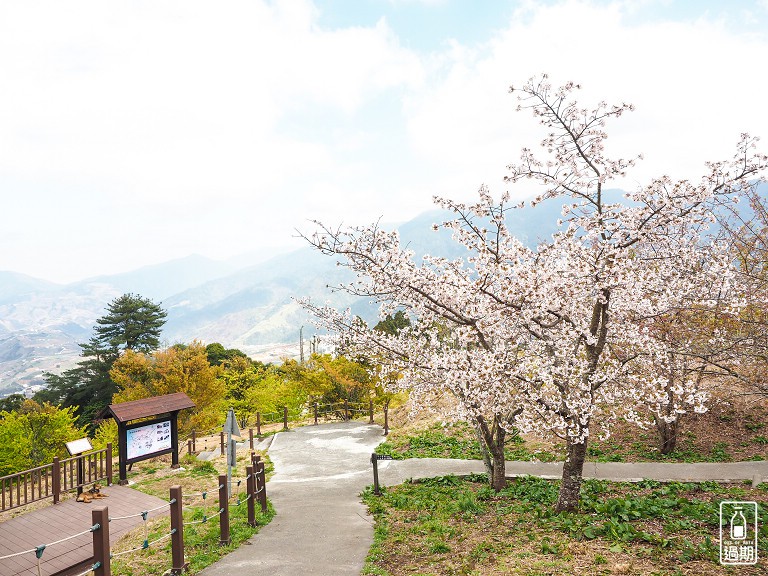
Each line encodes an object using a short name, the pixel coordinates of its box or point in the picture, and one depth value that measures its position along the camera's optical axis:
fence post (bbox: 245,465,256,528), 9.66
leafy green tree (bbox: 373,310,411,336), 26.33
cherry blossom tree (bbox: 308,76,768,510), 7.44
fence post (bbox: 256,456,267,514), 10.70
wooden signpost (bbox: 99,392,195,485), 15.28
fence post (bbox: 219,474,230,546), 8.52
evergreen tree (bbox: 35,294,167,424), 39.09
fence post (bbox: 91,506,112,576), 6.21
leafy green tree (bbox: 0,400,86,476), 16.78
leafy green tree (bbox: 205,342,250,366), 44.22
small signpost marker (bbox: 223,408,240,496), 10.39
